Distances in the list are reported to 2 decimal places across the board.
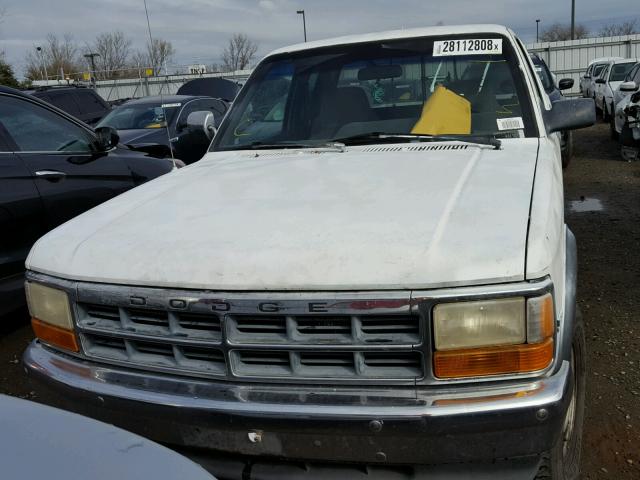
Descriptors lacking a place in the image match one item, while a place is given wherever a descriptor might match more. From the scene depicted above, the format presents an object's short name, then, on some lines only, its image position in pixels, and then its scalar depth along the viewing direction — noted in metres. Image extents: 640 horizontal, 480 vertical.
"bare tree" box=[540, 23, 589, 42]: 59.62
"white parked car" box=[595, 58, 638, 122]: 15.07
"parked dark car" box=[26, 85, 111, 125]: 13.04
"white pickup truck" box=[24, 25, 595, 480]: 1.78
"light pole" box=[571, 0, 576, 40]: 37.81
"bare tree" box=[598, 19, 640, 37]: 54.31
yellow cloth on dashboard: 3.21
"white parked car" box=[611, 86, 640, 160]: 9.79
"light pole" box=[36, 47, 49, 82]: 37.42
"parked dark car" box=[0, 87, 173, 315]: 3.98
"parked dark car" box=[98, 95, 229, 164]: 8.16
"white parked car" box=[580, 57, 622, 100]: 18.33
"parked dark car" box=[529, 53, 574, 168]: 9.36
